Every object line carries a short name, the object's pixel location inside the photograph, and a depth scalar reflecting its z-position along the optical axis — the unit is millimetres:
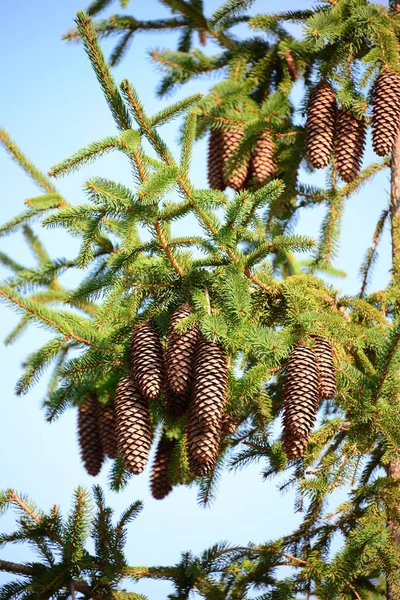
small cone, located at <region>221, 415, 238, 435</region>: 8617
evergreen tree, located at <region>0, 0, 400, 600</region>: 7859
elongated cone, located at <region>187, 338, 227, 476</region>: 7648
